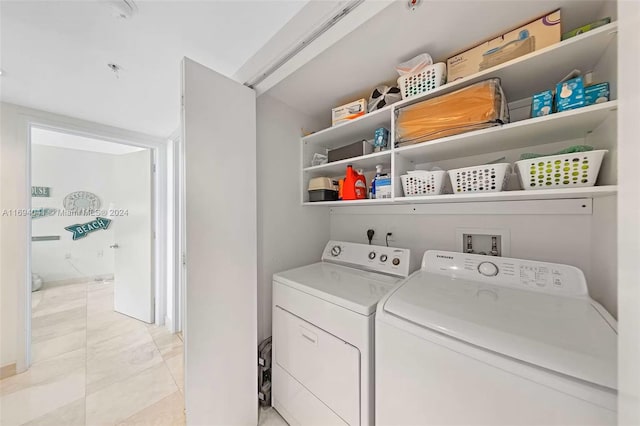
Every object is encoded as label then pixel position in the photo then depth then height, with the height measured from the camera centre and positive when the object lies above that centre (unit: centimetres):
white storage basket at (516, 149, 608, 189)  81 +16
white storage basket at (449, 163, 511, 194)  99 +16
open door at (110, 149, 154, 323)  268 -33
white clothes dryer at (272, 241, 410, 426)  102 -69
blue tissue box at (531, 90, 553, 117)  89 +45
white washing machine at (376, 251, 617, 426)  58 -46
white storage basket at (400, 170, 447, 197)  116 +16
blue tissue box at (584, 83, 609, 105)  79 +44
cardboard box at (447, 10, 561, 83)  89 +75
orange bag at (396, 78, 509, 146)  97 +49
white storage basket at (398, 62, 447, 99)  109 +71
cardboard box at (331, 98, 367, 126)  146 +71
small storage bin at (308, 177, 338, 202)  171 +18
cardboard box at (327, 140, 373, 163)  149 +45
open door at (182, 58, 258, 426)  116 -22
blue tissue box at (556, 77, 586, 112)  82 +46
